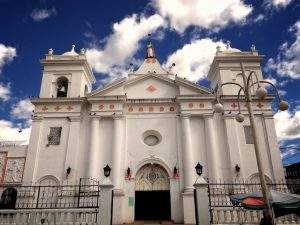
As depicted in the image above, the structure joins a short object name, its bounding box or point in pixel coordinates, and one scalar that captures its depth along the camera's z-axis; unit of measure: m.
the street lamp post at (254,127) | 8.32
